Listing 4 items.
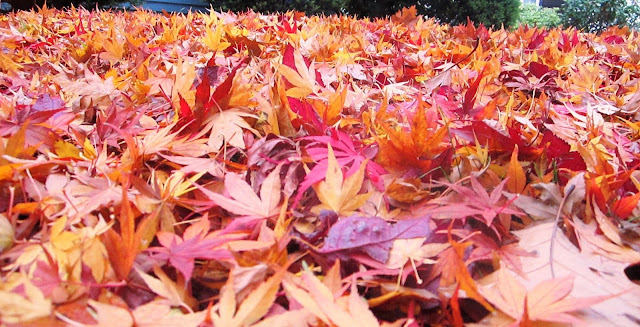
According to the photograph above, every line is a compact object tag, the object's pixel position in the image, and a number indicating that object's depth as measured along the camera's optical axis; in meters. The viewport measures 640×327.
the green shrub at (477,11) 8.77
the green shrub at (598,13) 10.52
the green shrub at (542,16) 11.50
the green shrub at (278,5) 7.78
